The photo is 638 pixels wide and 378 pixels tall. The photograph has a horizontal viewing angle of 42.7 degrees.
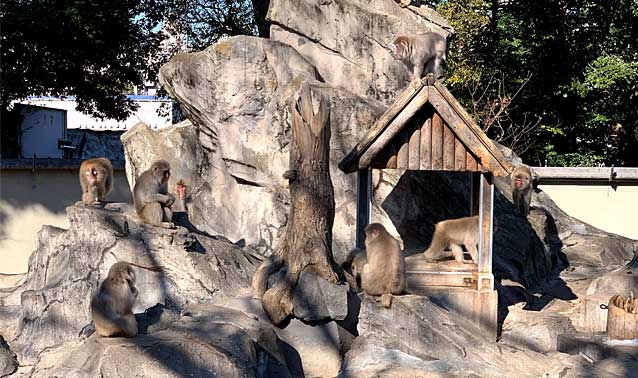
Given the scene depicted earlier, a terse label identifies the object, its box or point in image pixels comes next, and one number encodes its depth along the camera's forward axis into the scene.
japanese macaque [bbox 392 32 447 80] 11.27
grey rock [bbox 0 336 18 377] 9.77
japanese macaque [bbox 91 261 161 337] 7.17
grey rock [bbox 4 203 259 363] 10.23
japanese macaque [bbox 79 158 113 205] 11.59
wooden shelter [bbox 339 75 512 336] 10.08
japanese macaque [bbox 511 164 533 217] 13.56
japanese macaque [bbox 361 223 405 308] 9.01
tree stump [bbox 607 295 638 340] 10.23
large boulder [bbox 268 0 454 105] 14.41
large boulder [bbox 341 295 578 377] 8.67
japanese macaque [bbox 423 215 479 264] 10.66
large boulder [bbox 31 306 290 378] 6.90
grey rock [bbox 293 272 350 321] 8.84
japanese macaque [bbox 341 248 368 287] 9.56
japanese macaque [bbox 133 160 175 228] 10.40
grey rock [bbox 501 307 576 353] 10.85
